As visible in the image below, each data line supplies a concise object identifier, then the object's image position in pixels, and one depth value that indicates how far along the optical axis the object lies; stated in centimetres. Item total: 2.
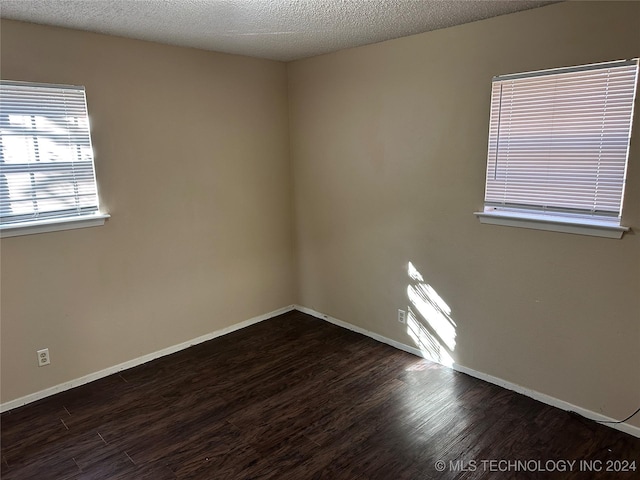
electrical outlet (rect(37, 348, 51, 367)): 284
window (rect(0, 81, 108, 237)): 258
